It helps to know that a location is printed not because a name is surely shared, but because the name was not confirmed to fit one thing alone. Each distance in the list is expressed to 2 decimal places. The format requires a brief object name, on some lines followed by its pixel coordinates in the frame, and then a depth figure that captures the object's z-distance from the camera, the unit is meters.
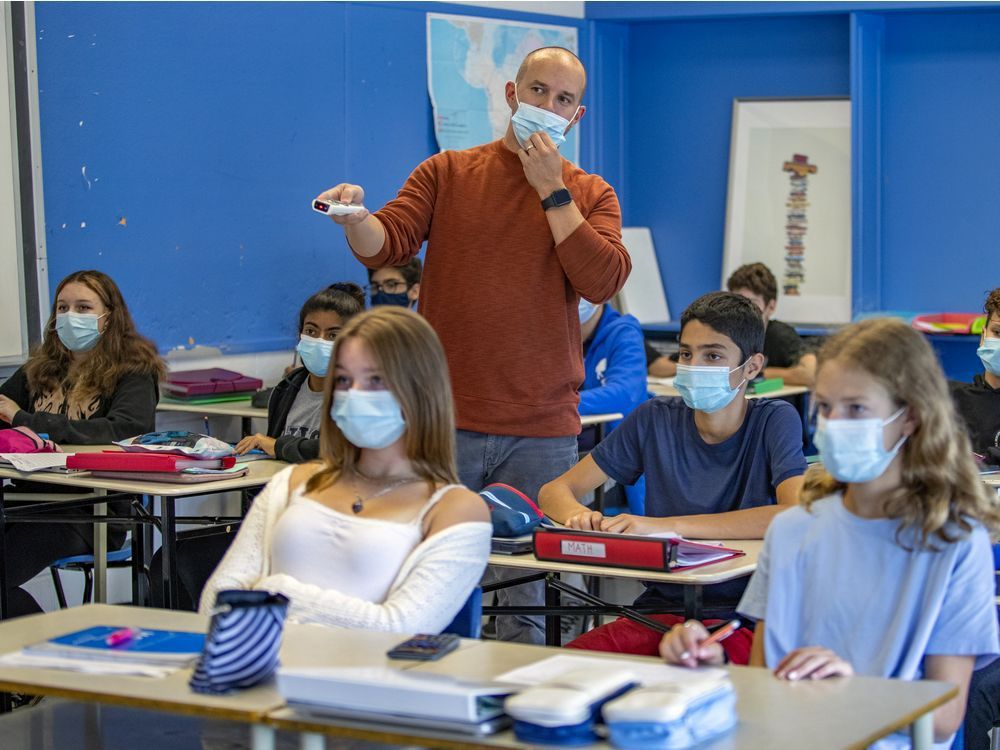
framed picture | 6.69
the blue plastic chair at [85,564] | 4.11
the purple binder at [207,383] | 5.02
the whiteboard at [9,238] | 4.55
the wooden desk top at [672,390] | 5.61
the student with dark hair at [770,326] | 6.10
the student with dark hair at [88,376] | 4.09
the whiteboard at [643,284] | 6.97
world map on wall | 6.06
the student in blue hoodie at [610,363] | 4.87
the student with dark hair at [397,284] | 5.61
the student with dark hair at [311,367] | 4.04
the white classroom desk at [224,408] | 4.85
